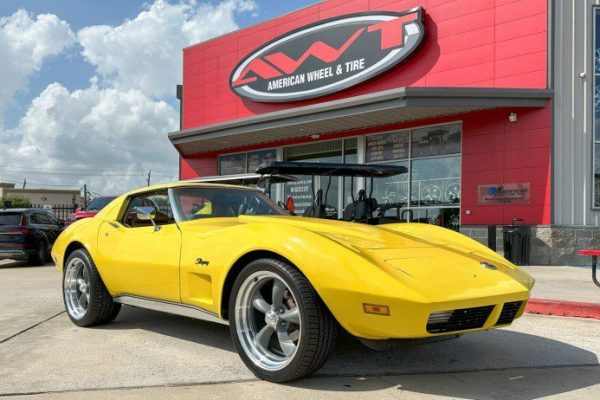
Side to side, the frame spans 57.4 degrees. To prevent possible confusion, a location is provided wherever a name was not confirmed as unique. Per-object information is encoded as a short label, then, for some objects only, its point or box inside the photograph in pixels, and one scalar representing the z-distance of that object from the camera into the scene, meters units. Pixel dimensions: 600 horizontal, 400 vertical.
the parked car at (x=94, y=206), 13.96
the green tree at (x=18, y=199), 72.25
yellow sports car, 3.13
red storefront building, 12.52
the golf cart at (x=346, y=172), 8.75
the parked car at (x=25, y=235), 12.52
